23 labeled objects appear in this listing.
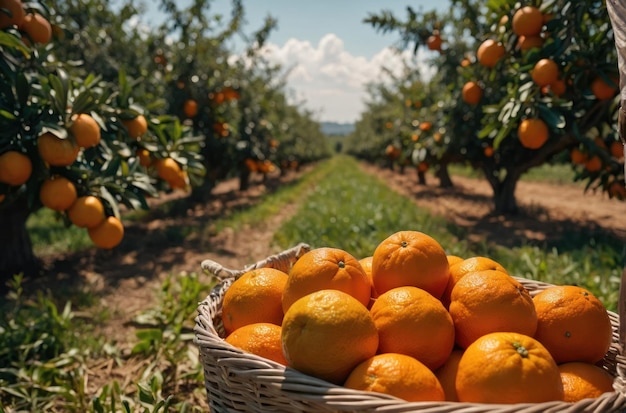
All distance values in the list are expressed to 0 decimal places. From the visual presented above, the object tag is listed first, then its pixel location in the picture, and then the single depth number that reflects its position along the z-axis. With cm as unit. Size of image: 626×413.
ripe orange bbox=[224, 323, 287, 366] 61
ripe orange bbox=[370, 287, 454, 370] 59
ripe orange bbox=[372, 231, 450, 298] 65
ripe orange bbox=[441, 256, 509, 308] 68
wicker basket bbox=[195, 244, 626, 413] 51
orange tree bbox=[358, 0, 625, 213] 118
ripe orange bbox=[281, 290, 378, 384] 56
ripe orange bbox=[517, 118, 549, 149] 121
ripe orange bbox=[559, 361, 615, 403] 57
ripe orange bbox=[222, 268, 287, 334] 67
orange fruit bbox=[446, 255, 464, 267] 75
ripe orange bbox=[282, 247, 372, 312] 63
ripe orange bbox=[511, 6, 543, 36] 118
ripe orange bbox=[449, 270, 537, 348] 60
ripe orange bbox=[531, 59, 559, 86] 113
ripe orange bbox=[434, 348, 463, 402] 58
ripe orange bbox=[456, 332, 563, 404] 54
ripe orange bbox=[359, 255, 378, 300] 70
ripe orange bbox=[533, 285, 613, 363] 61
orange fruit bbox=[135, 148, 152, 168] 138
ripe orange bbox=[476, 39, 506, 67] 136
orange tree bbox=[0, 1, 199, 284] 99
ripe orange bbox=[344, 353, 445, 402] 54
